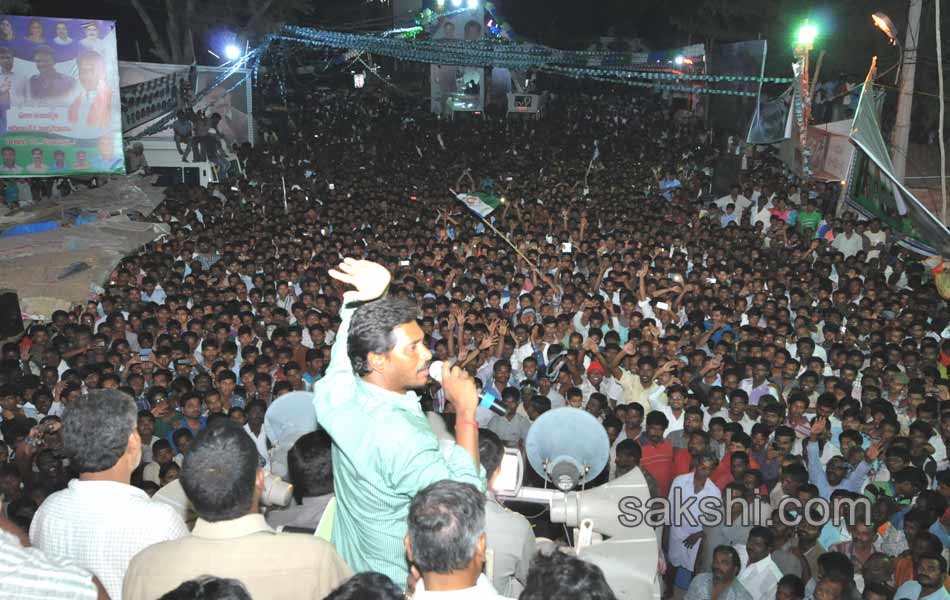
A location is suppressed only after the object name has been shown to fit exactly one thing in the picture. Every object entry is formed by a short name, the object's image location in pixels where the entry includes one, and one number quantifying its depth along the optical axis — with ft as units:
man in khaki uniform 6.28
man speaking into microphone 6.09
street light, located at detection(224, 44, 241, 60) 57.72
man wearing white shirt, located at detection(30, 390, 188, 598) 7.01
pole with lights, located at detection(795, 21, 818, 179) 32.78
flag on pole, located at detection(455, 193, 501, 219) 30.45
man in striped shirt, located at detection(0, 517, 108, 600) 5.47
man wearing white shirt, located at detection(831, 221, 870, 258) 30.48
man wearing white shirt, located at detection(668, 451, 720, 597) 15.05
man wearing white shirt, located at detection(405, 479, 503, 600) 5.68
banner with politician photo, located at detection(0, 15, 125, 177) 35.86
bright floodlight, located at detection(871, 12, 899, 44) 27.70
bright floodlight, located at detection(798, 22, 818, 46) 32.68
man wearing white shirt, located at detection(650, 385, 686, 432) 17.25
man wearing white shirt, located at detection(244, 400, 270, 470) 16.75
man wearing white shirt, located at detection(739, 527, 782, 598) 12.63
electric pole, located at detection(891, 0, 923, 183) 28.35
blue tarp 31.68
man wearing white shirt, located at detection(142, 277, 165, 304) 25.04
